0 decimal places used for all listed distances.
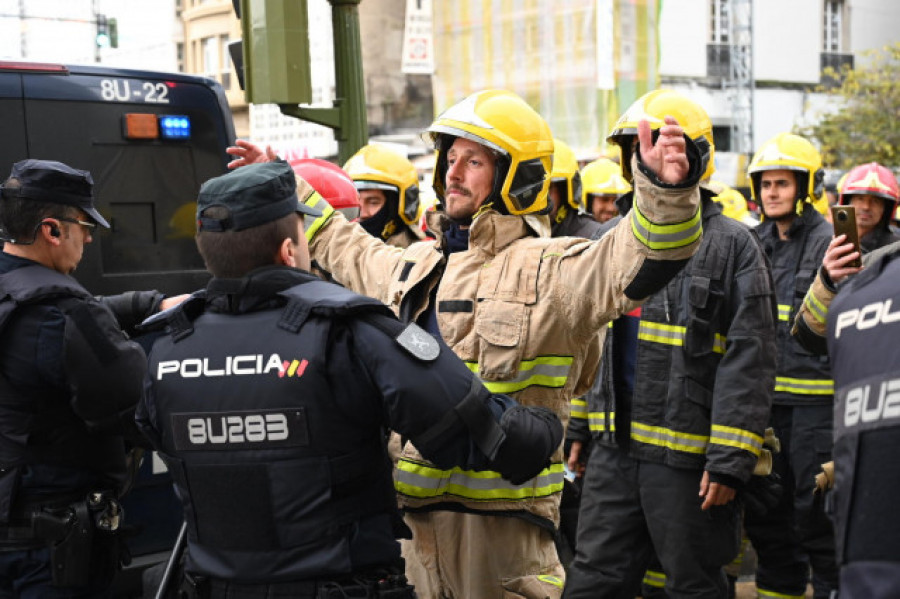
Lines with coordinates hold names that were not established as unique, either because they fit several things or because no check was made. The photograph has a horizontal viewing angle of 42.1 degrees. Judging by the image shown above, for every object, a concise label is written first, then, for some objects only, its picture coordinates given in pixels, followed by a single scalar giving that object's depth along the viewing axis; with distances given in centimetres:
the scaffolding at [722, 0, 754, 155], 3084
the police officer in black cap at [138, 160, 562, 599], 288
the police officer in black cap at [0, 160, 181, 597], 391
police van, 507
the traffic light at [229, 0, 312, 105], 663
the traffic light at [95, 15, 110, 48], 2284
